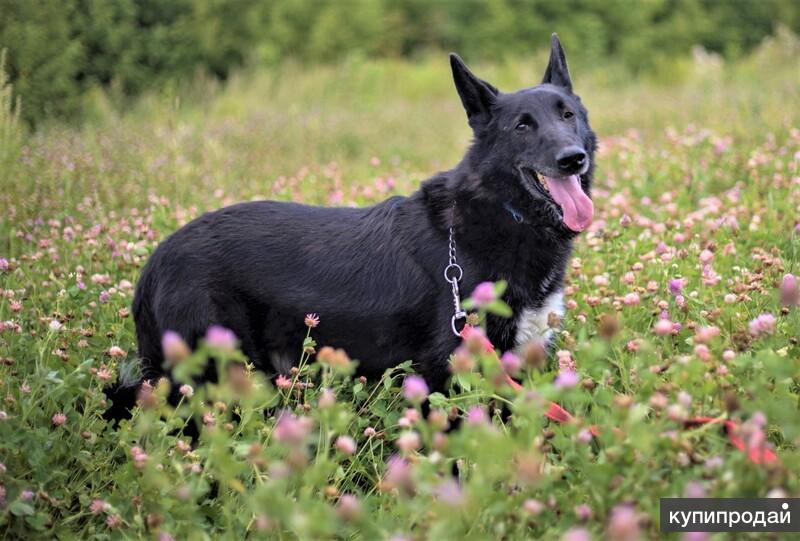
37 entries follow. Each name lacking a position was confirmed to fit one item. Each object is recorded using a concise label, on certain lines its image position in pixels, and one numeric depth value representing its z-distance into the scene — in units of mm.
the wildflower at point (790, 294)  3117
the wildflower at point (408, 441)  3000
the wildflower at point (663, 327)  3096
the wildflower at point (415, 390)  2986
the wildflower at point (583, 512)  3031
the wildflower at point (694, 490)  2913
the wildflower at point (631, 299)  3360
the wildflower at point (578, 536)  2590
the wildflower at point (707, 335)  3070
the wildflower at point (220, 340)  2808
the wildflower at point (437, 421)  2965
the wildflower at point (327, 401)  2979
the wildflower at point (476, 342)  2982
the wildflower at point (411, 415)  3059
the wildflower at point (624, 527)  2522
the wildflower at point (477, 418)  2933
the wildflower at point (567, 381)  2952
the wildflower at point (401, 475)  2919
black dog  3454
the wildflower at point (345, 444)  3017
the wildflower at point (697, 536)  2915
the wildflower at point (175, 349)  2802
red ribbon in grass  2967
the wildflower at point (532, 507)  2990
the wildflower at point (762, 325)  3127
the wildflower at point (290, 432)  2821
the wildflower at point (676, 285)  3386
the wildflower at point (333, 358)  2978
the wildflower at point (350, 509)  2915
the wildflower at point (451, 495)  2745
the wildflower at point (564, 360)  3251
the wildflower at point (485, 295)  2967
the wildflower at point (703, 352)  3093
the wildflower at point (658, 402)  3032
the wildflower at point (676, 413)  3016
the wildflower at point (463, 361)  2986
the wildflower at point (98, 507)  3137
